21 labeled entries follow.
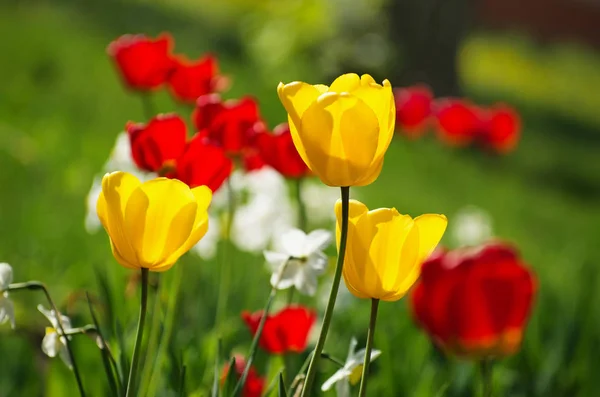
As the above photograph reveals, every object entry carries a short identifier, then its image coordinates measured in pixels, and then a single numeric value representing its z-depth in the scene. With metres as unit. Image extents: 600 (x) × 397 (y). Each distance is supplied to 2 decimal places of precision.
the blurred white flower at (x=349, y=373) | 1.76
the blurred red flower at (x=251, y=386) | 1.88
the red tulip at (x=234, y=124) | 1.93
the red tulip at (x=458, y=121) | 3.09
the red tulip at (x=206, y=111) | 1.94
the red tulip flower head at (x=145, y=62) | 2.07
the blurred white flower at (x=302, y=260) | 1.81
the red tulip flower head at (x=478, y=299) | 1.74
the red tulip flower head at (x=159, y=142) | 1.83
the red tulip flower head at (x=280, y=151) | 1.93
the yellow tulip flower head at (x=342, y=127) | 1.69
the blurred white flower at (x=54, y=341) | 1.77
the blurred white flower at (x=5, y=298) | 1.75
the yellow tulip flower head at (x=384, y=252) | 1.71
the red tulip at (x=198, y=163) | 1.81
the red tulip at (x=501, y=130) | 3.17
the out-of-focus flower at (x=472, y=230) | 3.78
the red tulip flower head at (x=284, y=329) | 1.88
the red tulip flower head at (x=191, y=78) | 2.08
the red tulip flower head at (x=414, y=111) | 2.92
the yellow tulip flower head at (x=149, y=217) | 1.70
